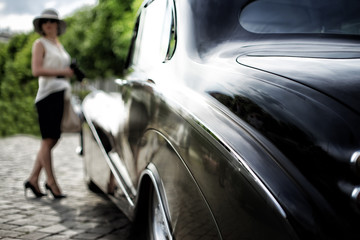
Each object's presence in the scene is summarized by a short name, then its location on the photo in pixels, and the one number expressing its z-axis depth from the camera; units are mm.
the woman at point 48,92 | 4969
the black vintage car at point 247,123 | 1511
